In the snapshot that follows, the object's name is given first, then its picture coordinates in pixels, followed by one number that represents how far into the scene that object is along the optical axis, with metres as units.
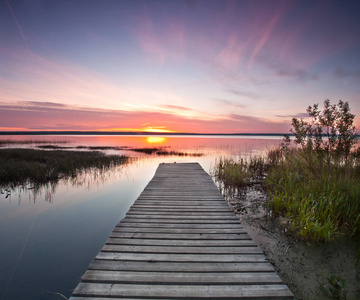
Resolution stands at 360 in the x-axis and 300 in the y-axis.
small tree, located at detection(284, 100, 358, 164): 5.52
